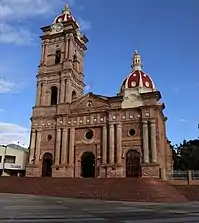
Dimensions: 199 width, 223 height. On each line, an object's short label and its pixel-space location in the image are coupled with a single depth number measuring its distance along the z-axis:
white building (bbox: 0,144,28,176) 49.12
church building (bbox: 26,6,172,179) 35.91
